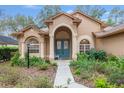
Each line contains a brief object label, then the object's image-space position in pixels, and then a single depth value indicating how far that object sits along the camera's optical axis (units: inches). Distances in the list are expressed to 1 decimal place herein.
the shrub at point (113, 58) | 237.6
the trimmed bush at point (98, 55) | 267.5
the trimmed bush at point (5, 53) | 309.0
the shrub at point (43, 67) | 219.1
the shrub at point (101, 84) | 129.3
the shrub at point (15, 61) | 244.7
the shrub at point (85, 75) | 163.6
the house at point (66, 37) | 289.0
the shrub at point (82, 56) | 250.2
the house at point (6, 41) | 438.3
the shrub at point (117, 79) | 139.9
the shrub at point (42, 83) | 131.8
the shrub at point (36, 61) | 243.4
